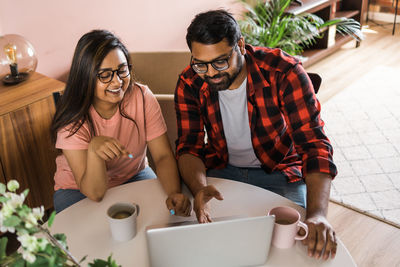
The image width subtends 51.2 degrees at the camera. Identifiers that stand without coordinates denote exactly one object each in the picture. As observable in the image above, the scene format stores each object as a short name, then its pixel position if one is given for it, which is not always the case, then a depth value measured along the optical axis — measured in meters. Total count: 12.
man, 1.46
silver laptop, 0.91
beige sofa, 2.18
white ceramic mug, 1.12
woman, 1.35
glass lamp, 1.99
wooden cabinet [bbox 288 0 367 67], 3.85
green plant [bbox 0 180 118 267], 0.58
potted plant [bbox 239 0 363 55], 3.07
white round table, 1.09
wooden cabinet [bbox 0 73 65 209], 1.89
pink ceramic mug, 1.07
